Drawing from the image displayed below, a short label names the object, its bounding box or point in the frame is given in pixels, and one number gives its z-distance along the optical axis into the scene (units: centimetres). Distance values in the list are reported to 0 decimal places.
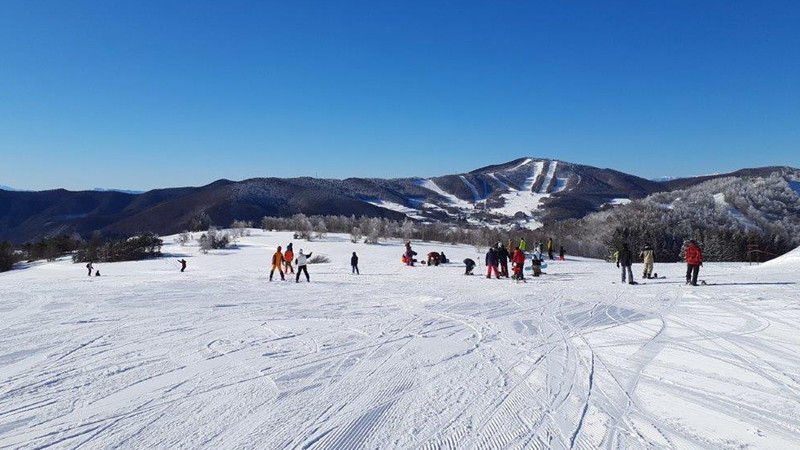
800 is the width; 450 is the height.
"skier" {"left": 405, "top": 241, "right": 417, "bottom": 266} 2731
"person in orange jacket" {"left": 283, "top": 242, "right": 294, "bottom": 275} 2205
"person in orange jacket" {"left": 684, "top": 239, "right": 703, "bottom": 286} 1553
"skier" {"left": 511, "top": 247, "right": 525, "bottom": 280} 1839
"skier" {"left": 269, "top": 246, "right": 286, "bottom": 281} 2038
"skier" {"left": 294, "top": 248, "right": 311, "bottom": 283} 1974
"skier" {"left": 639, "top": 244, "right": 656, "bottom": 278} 1819
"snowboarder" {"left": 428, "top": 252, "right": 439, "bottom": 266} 2695
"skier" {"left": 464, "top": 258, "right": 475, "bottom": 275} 2152
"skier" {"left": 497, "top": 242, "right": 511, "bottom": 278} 2020
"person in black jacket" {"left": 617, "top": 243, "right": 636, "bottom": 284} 1686
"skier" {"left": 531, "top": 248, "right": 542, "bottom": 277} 2039
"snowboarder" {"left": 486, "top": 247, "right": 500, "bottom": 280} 1983
